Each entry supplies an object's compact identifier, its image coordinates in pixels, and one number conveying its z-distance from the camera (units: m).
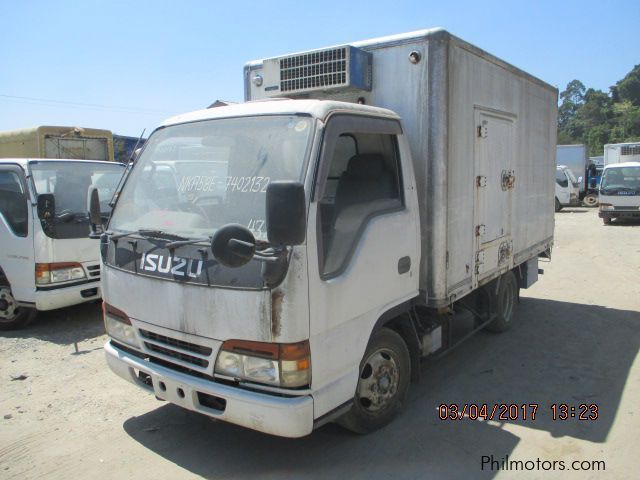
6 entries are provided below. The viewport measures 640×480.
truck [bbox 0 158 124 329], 6.20
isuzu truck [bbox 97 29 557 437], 2.97
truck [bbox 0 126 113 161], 11.05
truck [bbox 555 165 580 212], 22.61
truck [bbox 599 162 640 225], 17.72
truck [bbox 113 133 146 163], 16.98
